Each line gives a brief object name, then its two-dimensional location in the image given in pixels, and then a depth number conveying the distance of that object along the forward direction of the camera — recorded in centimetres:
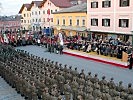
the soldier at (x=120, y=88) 1377
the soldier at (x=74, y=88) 1405
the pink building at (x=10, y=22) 8562
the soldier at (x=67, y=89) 1454
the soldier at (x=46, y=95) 1272
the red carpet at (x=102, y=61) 2241
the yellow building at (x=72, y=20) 3831
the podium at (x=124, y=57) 2248
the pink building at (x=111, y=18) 3024
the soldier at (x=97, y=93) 1290
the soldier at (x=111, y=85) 1427
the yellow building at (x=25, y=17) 6012
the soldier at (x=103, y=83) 1457
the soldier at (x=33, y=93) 1434
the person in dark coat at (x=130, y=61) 2130
